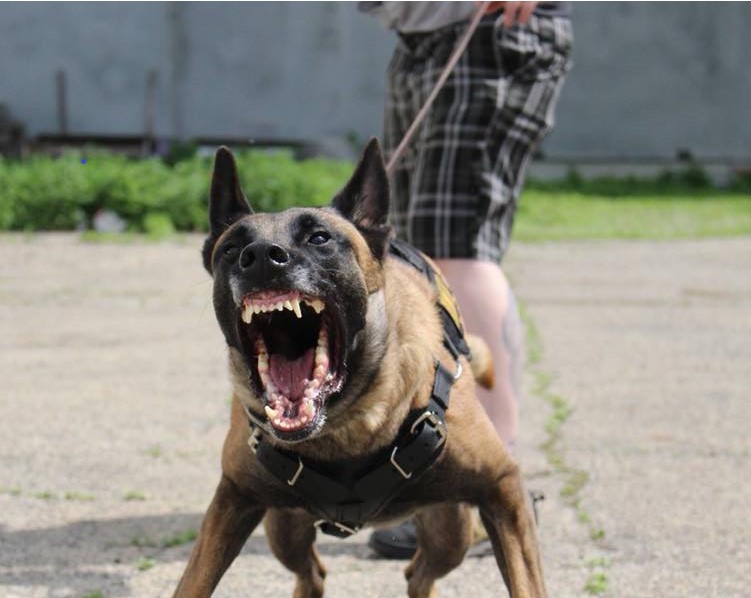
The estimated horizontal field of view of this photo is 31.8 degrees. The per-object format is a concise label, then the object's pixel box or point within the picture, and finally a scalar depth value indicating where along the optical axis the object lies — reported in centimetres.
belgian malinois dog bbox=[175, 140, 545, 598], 266
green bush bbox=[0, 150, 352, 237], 1244
